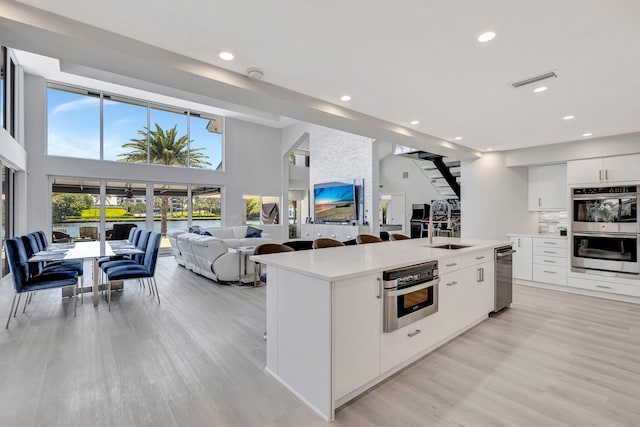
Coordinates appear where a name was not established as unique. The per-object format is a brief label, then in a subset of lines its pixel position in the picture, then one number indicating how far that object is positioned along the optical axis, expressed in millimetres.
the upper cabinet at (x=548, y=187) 5312
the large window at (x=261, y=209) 10352
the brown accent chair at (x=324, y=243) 3591
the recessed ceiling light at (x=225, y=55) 2387
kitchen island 1880
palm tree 8461
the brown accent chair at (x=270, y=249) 3059
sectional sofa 5137
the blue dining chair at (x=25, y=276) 3285
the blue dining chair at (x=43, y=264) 4027
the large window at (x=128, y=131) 7508
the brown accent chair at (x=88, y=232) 7758
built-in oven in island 2180
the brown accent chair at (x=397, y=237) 4493
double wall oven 4281
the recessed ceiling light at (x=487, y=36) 2117
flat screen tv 8297
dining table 3752
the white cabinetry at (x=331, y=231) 8164
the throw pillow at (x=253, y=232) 6295
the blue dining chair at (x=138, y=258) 4504
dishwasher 3713
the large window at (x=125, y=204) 8024
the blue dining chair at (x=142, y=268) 4031
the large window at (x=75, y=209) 7389
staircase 7183
